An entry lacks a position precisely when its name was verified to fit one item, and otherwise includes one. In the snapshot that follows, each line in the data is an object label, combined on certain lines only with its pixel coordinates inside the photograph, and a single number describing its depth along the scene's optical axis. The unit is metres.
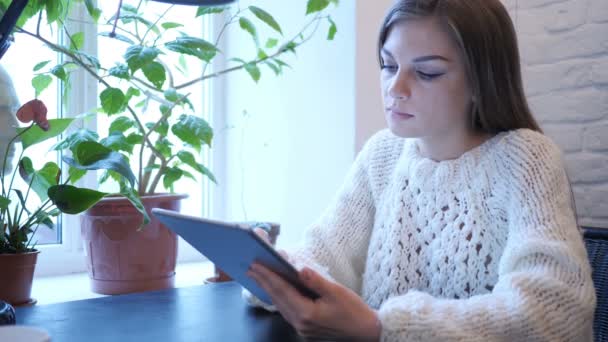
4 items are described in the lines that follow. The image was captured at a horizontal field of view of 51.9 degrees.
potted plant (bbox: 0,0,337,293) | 1.36
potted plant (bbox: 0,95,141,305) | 1.20
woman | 0.78
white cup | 0.59
